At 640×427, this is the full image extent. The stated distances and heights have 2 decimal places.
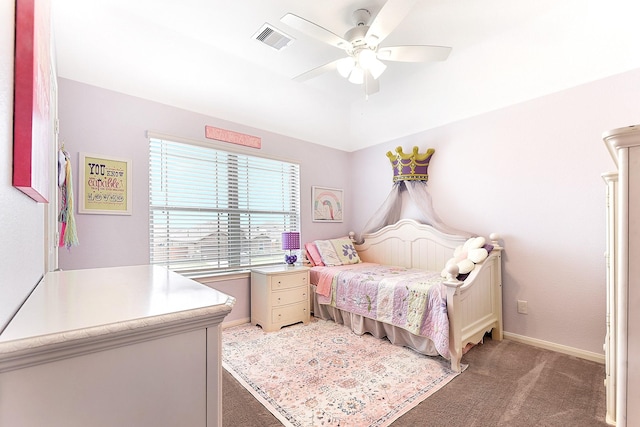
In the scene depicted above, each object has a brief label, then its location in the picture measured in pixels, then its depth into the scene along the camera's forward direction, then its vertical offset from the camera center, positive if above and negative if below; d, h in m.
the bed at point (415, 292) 2.29 -0.73
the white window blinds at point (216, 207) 2.82 +0.08
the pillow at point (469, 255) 2.57 -0.40
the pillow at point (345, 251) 3.78 -0.50
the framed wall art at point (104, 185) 2.38 +0.27
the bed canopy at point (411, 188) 3.38 +0.31
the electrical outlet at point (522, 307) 2.77 -0.91
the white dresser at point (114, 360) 0.51 -0.29
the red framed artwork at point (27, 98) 0.67 +0.29
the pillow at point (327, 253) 3.64 -0.50
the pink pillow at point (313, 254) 3.68 -0.52
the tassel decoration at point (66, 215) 1.97 +0.01
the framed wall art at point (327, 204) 4.02 +0.14
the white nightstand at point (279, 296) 3.05 -0.90
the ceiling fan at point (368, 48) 1.79 +1.19
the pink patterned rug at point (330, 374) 1.74 -1.19
